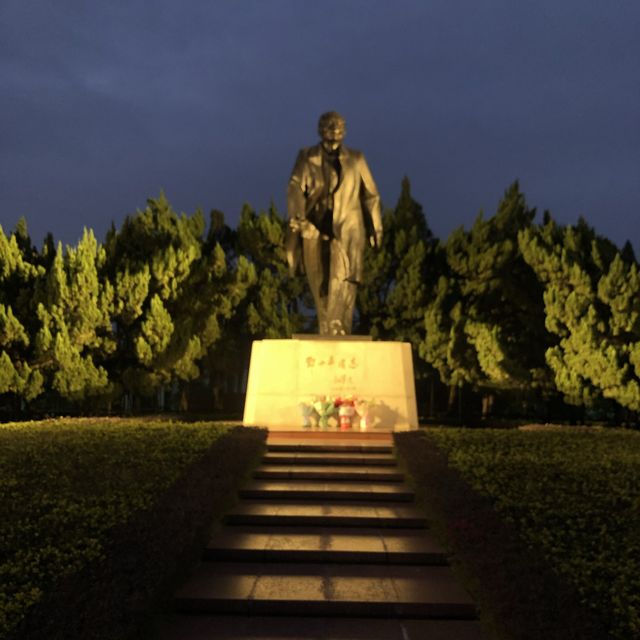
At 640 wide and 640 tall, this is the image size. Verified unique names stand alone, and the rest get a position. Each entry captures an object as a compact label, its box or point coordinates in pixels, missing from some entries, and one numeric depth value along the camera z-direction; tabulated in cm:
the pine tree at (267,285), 2105
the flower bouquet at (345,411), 1034
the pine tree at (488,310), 1798
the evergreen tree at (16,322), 1456
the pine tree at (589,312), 1502
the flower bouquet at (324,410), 1036
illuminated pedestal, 1077
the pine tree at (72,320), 1502
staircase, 471
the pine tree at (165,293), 1703
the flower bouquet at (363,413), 1034
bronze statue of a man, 1141
